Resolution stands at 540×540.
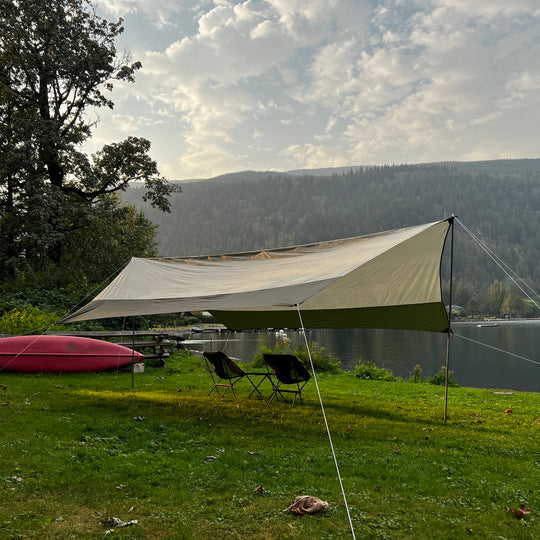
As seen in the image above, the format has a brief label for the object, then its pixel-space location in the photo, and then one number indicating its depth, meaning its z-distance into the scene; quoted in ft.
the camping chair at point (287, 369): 20.43
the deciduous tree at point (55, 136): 50.70
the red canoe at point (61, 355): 27.27
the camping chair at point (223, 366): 21.90
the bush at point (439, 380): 40.13
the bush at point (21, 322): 33.19
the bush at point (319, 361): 41.24
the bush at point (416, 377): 42.22
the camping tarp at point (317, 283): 15.43
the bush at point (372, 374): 39.91
